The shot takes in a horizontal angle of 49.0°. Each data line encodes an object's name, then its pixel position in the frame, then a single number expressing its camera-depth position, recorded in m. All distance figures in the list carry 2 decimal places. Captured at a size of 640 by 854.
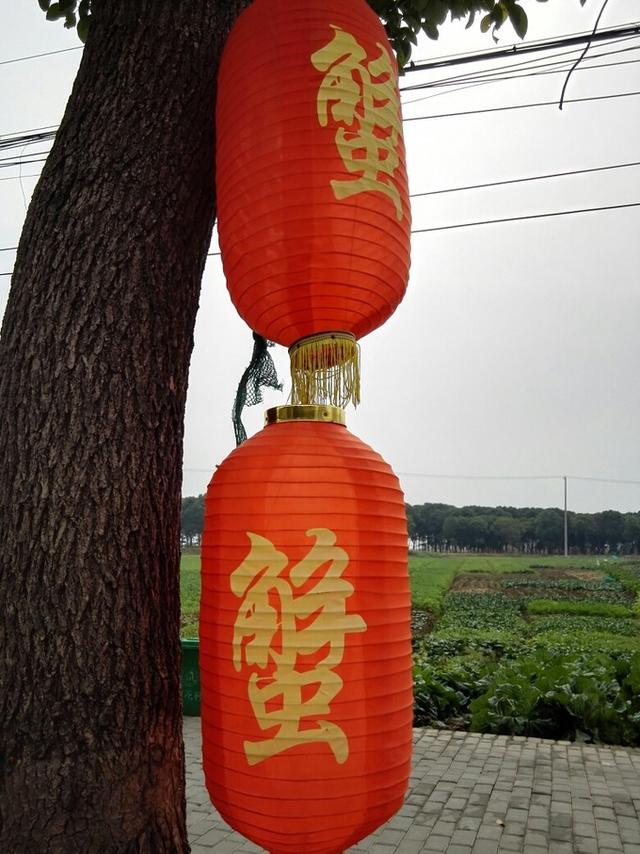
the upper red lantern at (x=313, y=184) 1.74
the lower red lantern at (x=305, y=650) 1.55
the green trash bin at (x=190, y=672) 5.57
